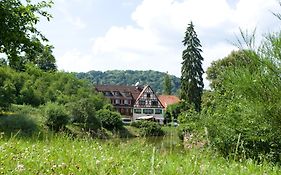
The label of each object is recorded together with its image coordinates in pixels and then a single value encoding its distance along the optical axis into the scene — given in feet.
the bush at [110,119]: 148.46
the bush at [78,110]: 139.60
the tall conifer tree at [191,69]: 158.64
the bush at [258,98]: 32.55
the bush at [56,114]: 122.31
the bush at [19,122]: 74.47
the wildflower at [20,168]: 12.41
